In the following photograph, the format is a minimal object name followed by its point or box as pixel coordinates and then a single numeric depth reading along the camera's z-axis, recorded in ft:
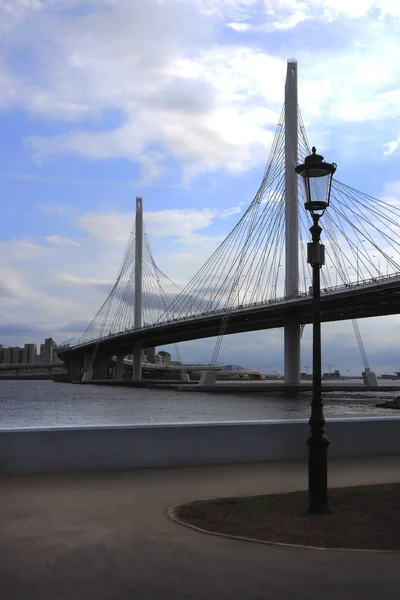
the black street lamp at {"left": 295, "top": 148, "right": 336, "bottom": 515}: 17.97
